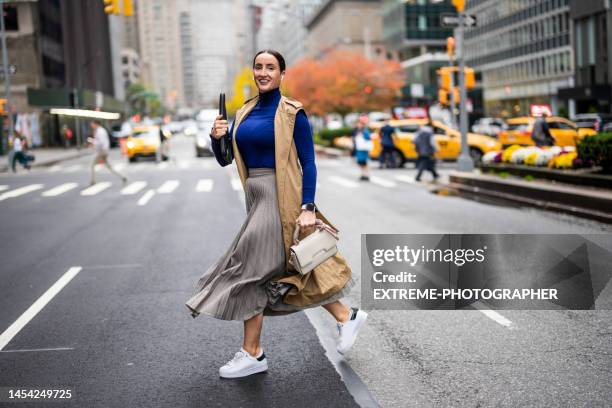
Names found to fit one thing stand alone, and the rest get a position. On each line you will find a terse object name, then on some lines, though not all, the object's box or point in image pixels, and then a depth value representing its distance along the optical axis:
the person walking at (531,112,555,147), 21.42
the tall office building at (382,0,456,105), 92.94
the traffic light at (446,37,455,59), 26.84
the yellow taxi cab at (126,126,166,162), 39.19
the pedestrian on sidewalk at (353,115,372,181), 23.59
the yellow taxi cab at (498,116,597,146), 30.20
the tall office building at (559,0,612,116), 57.47
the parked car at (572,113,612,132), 37.84
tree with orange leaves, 61.50
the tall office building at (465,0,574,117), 66.38
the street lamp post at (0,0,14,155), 38.44
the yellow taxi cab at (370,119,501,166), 29.92
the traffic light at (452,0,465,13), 21.59
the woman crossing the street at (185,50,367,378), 4.86
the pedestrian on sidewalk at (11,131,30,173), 33.44
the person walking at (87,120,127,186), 23.55
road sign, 22.56
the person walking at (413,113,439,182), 22.50
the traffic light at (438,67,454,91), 26.20
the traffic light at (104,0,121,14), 22.18
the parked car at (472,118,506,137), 49.31
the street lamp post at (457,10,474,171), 23.11
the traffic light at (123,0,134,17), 22.70
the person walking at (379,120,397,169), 29.00
